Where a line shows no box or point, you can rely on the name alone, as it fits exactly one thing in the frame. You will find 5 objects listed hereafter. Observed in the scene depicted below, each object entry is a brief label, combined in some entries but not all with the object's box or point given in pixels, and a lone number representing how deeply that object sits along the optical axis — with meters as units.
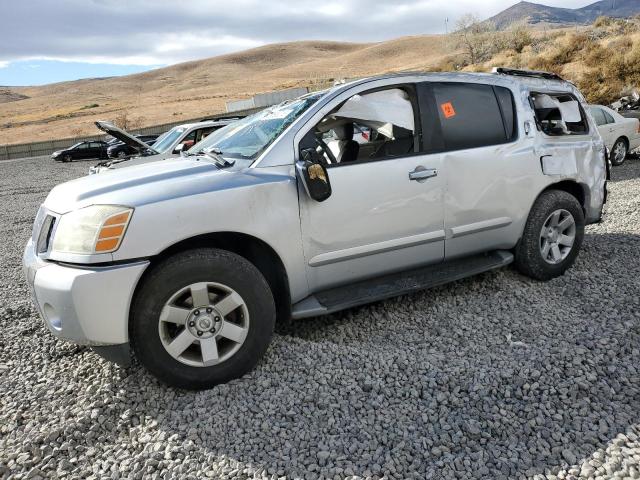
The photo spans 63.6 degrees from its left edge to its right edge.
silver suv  2.86
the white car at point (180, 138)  10.30
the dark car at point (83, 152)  29.14
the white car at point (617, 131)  11.17
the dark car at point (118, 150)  26.53
